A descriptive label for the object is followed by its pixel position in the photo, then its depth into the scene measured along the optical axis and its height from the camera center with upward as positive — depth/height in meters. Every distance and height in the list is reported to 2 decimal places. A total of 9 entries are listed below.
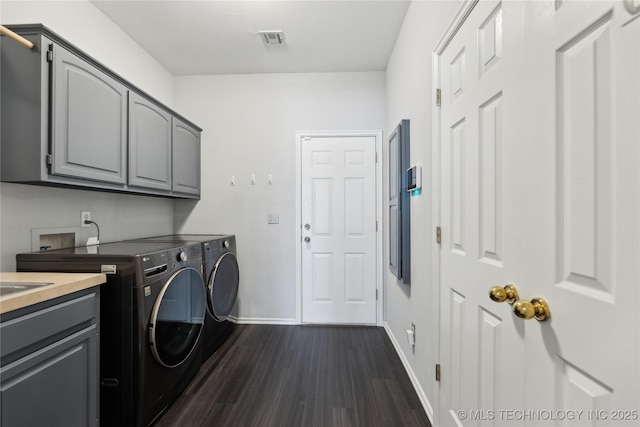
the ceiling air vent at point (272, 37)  2.24 +1.50
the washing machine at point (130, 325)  1.37 -0.57
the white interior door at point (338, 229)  2.83 -0.14
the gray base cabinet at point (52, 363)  0.91 -0.57
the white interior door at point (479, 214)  0.87 +0.01
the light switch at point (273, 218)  2.88 -0.03
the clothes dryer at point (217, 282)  2.12 -0.57
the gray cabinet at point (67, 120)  1.29 +0.52
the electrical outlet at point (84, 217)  1.85 -0.02
